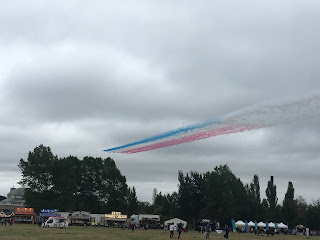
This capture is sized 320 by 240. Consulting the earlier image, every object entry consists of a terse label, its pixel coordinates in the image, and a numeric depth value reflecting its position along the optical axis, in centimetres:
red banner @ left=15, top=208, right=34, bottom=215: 9131
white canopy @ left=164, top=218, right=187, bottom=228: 8147
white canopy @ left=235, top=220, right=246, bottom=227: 8347
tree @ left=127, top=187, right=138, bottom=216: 12793
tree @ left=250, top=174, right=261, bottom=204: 12875
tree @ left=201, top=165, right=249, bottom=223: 10519
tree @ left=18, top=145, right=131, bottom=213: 10181
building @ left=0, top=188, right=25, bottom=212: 14761
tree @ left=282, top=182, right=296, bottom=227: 10944
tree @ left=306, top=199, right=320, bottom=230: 10925
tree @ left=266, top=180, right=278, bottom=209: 13068
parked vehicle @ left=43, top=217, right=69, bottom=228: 7025
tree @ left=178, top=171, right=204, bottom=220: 11094
